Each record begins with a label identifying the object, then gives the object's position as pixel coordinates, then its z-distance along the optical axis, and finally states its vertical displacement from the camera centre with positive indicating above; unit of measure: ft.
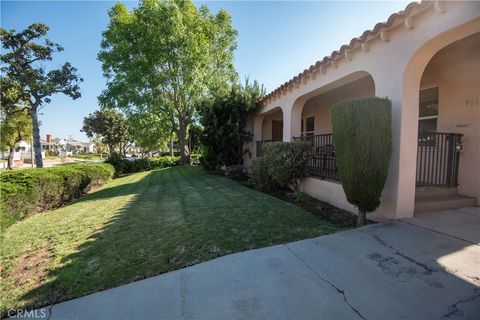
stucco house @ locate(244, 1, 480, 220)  11.91 +3.59
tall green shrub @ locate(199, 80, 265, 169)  37.11 +4.42
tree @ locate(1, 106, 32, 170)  70.99 +6.34
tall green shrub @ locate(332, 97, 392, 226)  12.34 -0.13
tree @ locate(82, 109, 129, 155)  127.80 +12.42
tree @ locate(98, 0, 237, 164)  50.31 +21.79
